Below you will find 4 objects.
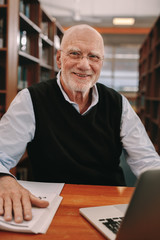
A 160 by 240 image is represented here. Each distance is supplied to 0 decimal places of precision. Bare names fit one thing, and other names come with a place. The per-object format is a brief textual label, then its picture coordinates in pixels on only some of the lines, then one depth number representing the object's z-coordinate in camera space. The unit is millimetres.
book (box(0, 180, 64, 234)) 654
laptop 468
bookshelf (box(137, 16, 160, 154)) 4792
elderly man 1270
